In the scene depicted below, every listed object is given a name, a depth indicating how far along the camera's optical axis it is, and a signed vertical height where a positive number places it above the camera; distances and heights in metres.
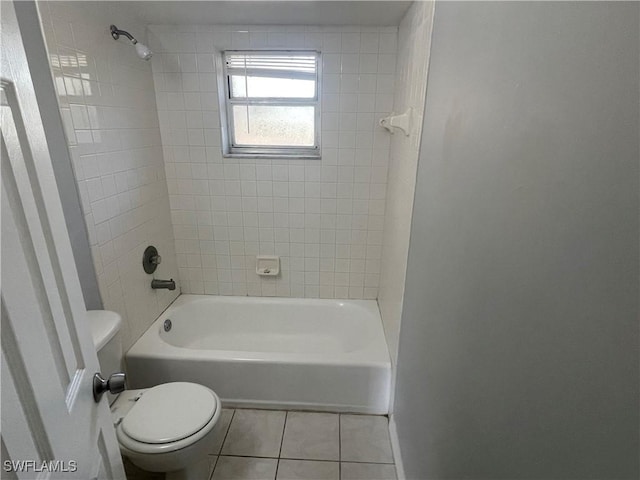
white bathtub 1.79 -1.22
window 2.06 +0.18
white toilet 1.21 -1.05
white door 0.48 -0.29
